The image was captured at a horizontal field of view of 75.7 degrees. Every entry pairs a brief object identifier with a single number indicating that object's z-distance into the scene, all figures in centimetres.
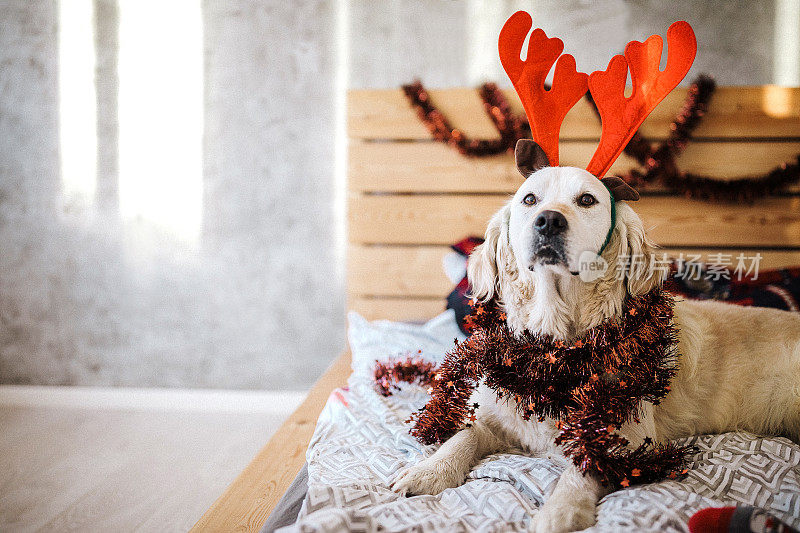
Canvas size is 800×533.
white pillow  198
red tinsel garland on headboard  243
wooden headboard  248
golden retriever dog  117
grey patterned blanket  95
